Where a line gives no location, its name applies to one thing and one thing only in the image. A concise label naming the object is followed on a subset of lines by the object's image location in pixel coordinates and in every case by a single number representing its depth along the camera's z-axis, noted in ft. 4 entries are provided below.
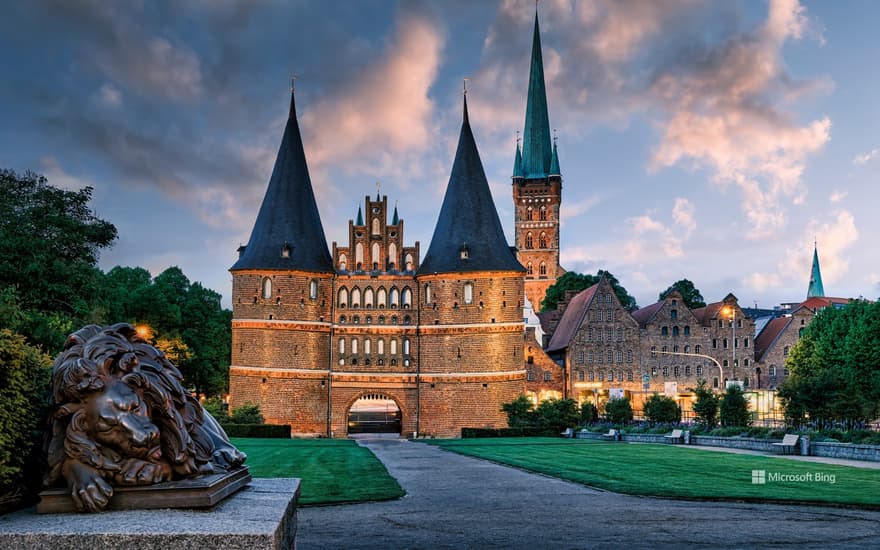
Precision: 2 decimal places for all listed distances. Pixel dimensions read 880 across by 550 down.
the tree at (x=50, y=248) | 117.39
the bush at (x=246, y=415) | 167.63
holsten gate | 187.32
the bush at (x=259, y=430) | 155.22
